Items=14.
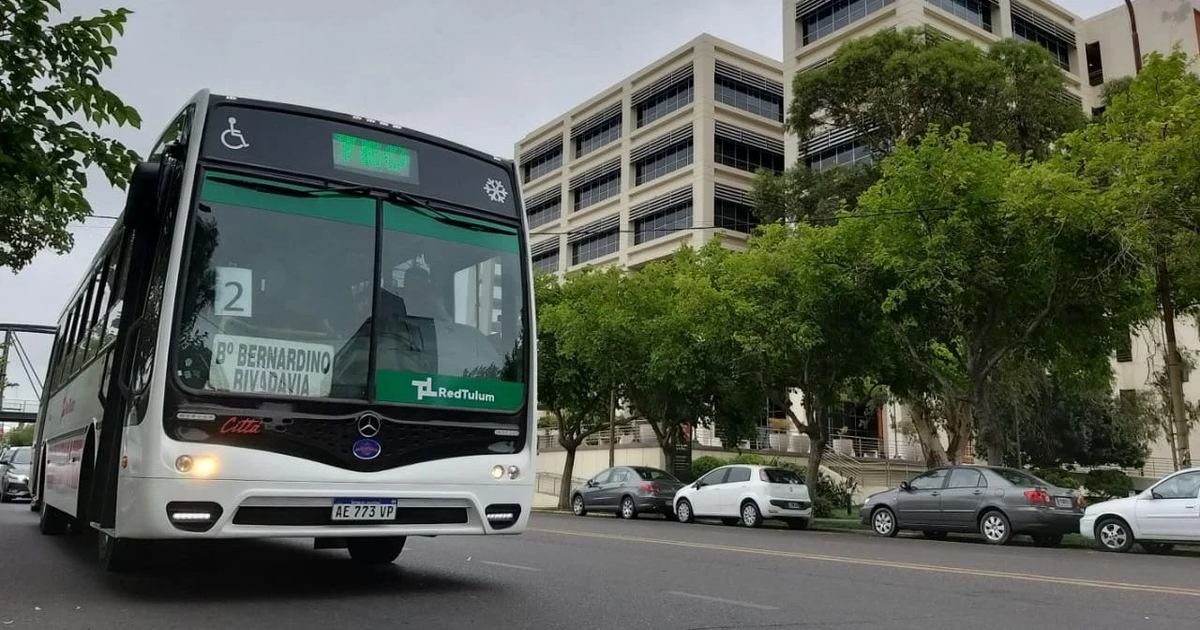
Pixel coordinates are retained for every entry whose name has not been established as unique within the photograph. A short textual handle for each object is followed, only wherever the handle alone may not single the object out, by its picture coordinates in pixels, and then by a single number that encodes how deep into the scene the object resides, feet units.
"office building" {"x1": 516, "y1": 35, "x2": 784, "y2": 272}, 173.58
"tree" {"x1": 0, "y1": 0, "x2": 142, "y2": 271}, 24.25
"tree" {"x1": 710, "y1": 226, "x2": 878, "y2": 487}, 69.56
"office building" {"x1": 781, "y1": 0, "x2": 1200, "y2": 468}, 144.06
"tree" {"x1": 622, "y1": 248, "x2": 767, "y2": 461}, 80.29
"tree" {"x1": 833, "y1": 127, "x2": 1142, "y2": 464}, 59.41
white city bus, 20.94
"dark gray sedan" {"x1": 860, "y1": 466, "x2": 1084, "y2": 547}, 55.42
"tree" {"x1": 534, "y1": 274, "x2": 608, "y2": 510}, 99.35
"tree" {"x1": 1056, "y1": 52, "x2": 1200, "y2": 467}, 54.29
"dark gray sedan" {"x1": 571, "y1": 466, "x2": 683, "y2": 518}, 85.30
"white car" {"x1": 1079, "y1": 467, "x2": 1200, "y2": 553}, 48.93
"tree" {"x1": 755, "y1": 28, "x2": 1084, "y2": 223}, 97.60
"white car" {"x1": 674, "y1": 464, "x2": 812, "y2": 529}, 73.10
